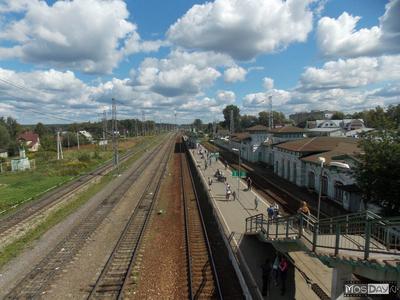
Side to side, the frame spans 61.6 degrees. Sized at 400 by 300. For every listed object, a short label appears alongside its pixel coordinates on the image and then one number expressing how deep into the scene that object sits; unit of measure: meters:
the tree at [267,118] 133.12
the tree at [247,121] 154.98
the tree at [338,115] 146.38
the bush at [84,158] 56.75
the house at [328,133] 58.86
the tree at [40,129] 127.25
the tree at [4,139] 81.75
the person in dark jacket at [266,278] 11.28
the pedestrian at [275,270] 12.02
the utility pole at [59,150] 58.35
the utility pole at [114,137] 44.67
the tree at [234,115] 147.62
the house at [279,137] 45.03
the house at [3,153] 74.01
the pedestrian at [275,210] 18.74
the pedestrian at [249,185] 29.45
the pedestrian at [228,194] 25.59
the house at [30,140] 90.40
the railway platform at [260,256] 11.76
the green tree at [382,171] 13.20
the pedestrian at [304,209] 14.64
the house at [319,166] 22.69
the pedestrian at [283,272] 11.47
